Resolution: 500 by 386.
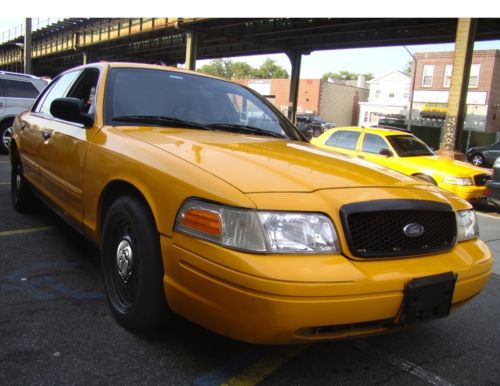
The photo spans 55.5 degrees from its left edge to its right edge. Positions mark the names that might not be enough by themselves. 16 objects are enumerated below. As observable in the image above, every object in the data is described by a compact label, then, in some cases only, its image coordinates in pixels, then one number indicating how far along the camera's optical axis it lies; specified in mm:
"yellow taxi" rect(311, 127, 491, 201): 8969
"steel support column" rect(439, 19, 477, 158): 13859
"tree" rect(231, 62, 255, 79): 114112
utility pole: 34338
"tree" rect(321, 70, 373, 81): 126325
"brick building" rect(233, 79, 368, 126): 54409
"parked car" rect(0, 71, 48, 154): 10625
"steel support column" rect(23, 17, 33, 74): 19781
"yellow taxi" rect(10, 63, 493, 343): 2041
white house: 52312
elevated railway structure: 19703
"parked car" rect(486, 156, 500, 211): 8570
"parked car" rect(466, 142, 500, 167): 20797
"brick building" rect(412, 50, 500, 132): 38781
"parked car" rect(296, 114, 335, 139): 37291
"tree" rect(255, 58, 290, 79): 114312
